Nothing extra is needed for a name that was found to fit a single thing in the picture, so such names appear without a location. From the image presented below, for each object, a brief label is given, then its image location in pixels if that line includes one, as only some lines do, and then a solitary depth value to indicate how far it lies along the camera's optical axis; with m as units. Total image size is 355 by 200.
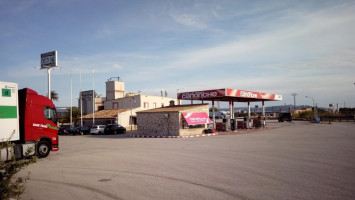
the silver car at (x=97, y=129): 37.47
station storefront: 30.59
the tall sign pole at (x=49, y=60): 37.58
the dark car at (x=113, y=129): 37.09
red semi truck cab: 14.38
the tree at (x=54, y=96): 61.89
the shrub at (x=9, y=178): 5.86
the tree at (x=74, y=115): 57.18
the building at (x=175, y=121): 28.23
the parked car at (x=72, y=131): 38.72
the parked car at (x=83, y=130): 38.88
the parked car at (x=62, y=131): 38.88
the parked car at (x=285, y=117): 59.31
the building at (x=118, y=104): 46.09
